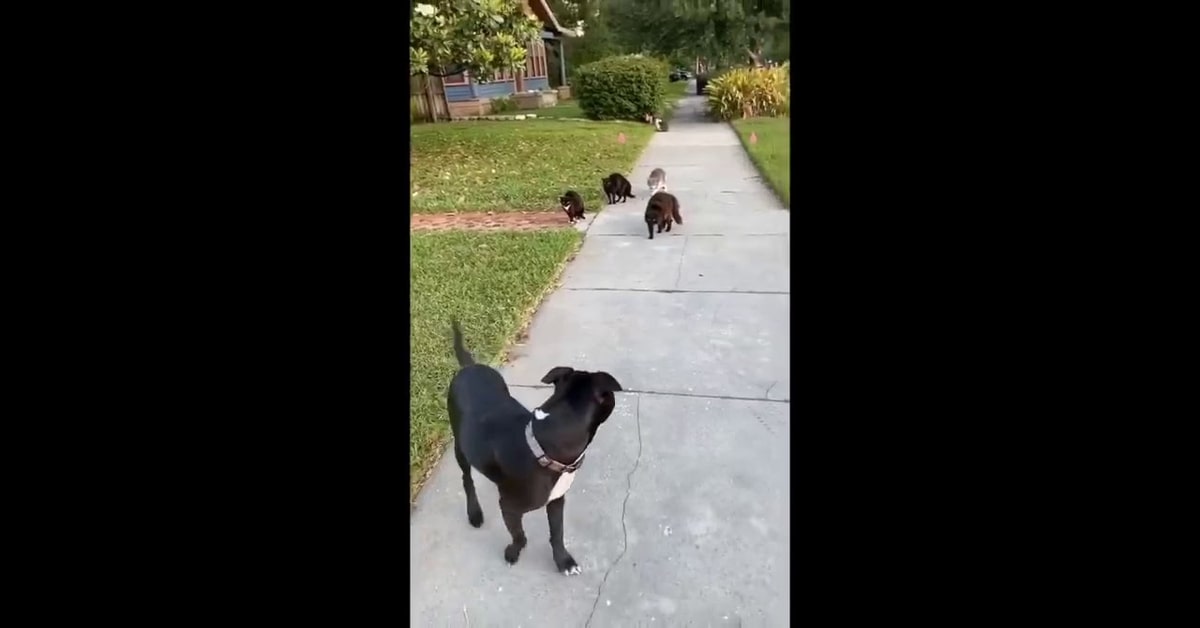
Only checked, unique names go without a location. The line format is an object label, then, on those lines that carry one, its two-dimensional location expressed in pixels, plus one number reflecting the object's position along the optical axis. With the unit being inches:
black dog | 70.9
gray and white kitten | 286.2
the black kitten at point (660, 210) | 243.1
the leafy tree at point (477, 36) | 311.3
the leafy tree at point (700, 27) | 551.5
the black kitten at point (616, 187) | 290.7
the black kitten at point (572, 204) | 259.1
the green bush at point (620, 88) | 603.5
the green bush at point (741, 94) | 584.4
